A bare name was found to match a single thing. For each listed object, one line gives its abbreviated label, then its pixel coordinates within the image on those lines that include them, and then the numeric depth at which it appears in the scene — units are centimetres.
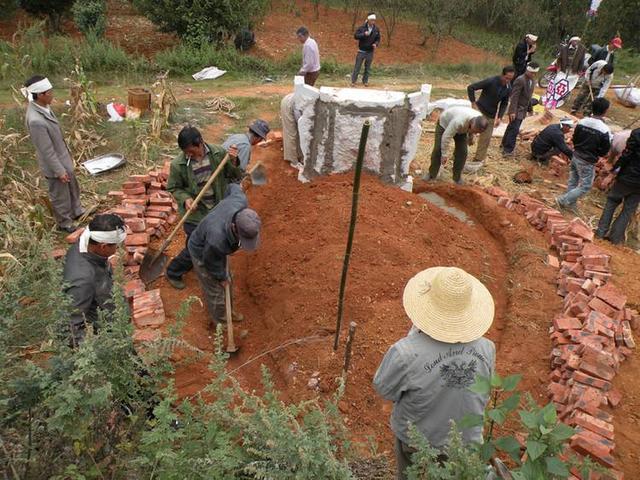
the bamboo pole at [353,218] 315
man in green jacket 459
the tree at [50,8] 1384
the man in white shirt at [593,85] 1063
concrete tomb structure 594
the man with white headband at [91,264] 313
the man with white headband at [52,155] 501
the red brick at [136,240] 507
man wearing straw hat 244
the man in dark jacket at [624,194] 579
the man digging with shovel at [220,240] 371
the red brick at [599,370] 376
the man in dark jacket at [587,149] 625
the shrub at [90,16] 1298
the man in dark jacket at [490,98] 736
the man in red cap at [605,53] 1166
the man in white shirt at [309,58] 931
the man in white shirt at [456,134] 622
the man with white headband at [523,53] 920
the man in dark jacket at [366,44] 1077
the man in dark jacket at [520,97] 766
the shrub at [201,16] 1240
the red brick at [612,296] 441
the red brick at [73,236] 512
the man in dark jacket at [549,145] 790
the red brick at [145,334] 413
